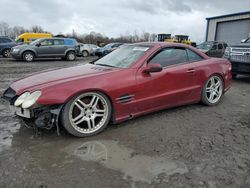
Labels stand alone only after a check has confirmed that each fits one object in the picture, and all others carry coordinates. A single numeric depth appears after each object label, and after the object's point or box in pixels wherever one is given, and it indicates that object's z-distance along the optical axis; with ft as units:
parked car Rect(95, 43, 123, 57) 68.39
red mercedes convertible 10.75
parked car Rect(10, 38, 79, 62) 48.98
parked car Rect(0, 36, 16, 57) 57.26
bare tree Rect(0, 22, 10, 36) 239.09
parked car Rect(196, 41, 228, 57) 51.31
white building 74.38
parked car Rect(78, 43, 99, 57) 79.56
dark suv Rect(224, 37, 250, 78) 24.97
